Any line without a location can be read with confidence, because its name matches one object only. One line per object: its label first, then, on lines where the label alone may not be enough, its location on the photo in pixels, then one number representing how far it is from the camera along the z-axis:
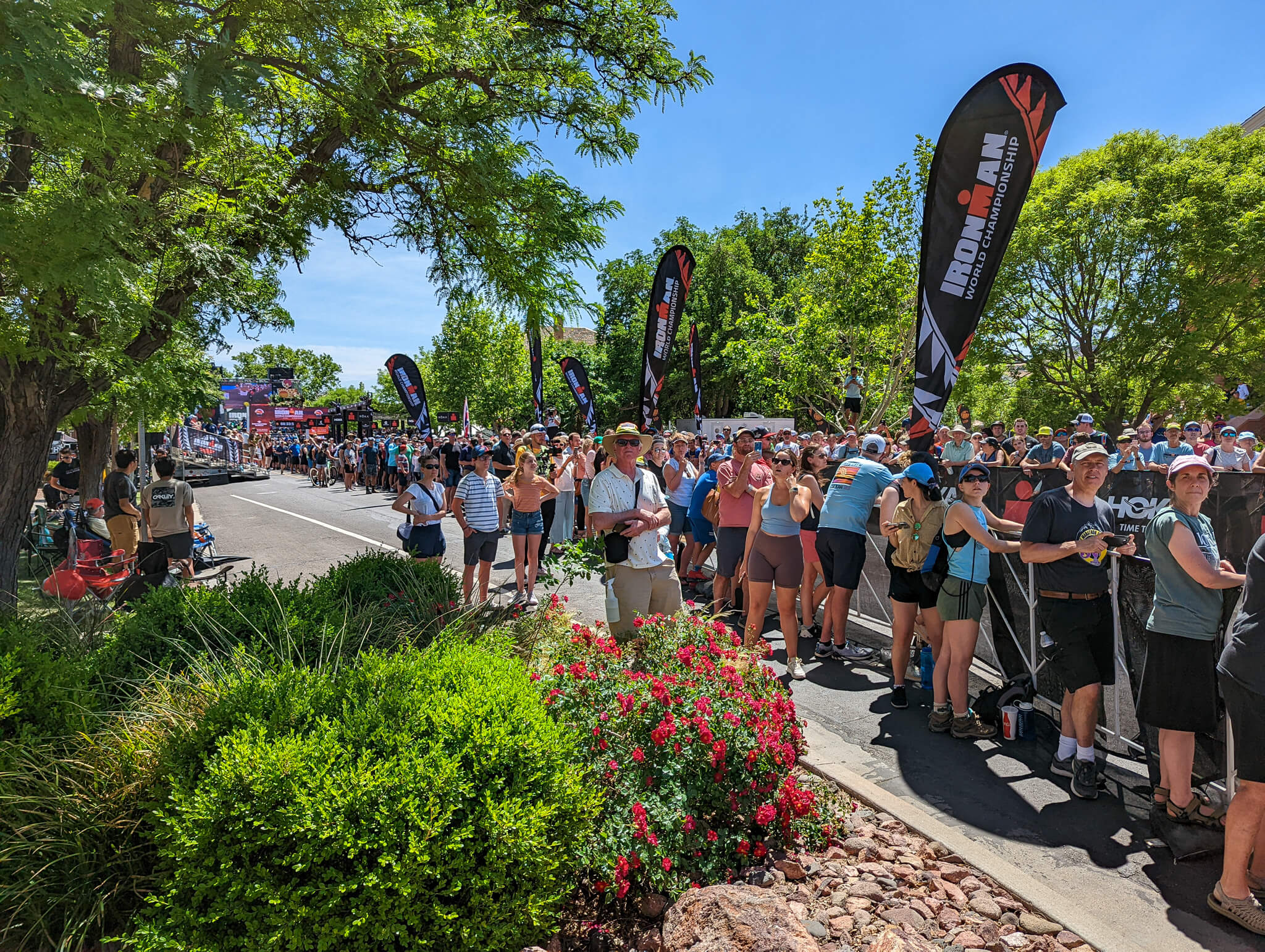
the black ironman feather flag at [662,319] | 14.32
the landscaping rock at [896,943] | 2.34
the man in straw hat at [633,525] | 5.23
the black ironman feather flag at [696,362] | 20.31
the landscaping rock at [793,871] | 3.16
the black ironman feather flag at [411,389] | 23.22
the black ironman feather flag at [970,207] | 6.12
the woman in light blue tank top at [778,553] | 6.02
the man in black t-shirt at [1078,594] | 4.25
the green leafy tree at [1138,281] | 22.34
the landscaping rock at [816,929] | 2.80
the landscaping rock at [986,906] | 2.98
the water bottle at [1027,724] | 4.91
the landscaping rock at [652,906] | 2.89
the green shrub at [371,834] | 2.30
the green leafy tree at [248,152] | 3.35
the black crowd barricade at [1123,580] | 4.28
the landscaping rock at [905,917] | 2.88
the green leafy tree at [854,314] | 19.05
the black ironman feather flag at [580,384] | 22.88
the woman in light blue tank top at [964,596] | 4.92
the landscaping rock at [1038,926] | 2.89
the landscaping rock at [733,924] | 2.19
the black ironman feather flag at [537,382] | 22.92
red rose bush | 2.91
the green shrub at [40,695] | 3.35
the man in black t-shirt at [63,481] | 13.60
